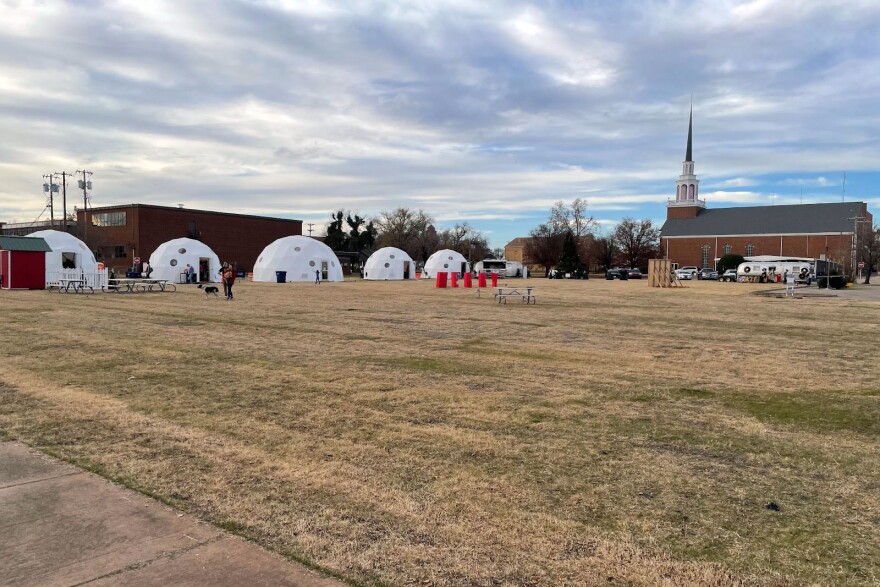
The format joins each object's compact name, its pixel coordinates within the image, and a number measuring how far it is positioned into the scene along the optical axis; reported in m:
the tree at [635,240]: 90.75
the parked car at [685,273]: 72.81
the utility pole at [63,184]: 60.84
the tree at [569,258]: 70.25
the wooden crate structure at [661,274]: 44.50
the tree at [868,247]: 56.86
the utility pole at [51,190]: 64.88
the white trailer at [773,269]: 59.88
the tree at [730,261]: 82.25
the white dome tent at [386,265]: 62.03
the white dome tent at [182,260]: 46.56
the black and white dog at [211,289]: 26.67
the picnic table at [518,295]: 23.87
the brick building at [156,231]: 68.94
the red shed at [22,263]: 29.70
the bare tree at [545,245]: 85.56
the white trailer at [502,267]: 72.38
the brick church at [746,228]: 89.50
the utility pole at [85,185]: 63.41
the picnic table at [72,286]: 28.25
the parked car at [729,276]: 66.19
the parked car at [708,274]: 72.44
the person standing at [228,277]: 25.23
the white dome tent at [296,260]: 49.75
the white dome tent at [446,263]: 69.56
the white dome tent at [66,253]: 38.41
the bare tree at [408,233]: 90.12
